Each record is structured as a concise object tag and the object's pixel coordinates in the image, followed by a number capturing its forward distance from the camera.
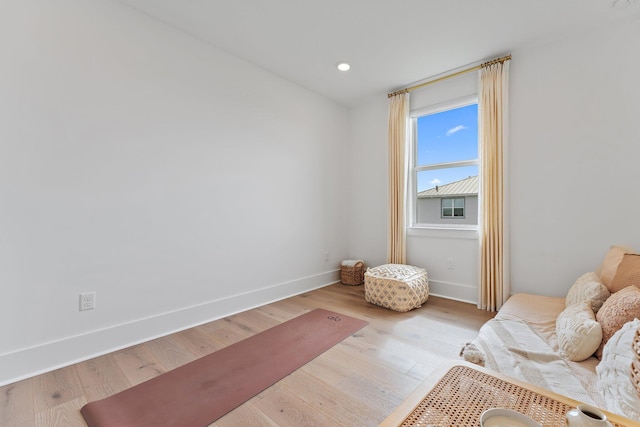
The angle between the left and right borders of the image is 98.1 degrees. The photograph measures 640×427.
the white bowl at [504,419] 0.71
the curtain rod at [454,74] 2.88
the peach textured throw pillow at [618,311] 1.35
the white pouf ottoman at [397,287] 2.86
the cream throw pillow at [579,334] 1.46
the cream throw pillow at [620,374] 0.99
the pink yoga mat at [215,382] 1.42
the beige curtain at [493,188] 2.86
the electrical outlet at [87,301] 1.98
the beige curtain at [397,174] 3.64
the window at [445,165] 3.32
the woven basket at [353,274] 3.93
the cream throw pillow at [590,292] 1.73
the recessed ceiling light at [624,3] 2.13
